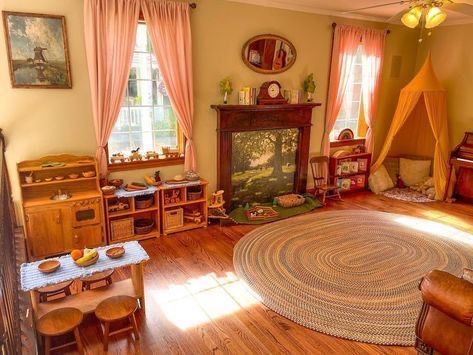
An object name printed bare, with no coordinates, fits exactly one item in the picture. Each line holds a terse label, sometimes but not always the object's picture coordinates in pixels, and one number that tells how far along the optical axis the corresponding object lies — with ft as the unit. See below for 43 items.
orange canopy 19.57
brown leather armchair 6.74
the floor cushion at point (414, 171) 21.94
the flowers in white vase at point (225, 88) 15.48
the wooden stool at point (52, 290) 9.09
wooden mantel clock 16.69
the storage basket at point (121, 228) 13.92
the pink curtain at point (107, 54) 12.60
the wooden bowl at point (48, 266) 8.51
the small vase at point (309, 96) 18.28
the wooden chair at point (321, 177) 19.22
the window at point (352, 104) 20.25
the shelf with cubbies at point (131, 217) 13.88
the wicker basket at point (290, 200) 17.99
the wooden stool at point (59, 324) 7.79
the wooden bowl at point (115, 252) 9.22
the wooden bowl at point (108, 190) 13.51
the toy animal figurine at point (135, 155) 14.60
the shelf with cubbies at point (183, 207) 14.89
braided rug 9.80
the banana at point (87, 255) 8.91
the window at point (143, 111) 14.28
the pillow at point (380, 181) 21.58
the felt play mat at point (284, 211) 16.44
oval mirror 16.16
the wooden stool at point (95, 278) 9.55
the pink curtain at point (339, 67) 18.60
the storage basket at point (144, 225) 14.46
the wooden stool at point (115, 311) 8.34
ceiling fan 10.50
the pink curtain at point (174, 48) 13.60
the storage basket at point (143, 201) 14.33
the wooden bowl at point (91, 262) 8.90
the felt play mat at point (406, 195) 20.10
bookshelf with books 20.45
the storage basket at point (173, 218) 14.94
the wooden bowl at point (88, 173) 13.33
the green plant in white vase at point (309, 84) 17.94
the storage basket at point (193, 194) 15.47
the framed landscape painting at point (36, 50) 11.69
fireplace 16.40
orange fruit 9.11
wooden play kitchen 12.23
